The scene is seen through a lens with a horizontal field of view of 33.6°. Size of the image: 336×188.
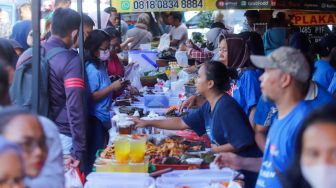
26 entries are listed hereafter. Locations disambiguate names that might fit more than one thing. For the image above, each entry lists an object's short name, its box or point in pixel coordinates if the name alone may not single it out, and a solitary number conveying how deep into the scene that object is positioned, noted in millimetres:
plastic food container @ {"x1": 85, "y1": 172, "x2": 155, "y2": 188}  3350
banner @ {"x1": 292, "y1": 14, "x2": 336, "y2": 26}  12719
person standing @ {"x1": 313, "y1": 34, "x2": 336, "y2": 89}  5918
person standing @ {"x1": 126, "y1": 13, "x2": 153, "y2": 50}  10539
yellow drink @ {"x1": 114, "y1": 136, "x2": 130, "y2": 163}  3734
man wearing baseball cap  2684
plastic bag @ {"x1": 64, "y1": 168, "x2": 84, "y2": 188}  3453
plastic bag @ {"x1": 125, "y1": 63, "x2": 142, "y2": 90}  7377
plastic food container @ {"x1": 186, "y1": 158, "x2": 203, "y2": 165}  3787
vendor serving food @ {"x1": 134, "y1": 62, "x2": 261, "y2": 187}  3773
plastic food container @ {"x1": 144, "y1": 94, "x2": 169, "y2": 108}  6309
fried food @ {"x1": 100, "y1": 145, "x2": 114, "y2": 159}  3896
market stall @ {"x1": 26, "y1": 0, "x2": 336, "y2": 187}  3432
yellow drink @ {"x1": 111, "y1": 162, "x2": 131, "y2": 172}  3609
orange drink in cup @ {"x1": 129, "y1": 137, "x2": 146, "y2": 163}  3723
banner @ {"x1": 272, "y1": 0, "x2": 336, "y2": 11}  12078
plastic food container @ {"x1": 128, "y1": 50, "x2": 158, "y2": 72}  8430
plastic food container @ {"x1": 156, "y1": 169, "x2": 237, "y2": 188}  3393
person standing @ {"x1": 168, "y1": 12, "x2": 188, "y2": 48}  11562
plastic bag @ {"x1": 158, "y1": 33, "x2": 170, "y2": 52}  10456
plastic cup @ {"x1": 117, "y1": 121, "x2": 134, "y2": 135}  4539
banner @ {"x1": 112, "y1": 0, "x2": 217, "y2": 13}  11672
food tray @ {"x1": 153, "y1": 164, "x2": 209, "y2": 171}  3748
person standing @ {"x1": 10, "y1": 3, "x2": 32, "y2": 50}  7309
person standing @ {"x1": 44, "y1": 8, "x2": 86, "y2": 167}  4285
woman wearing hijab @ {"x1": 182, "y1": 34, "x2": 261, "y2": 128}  4895
